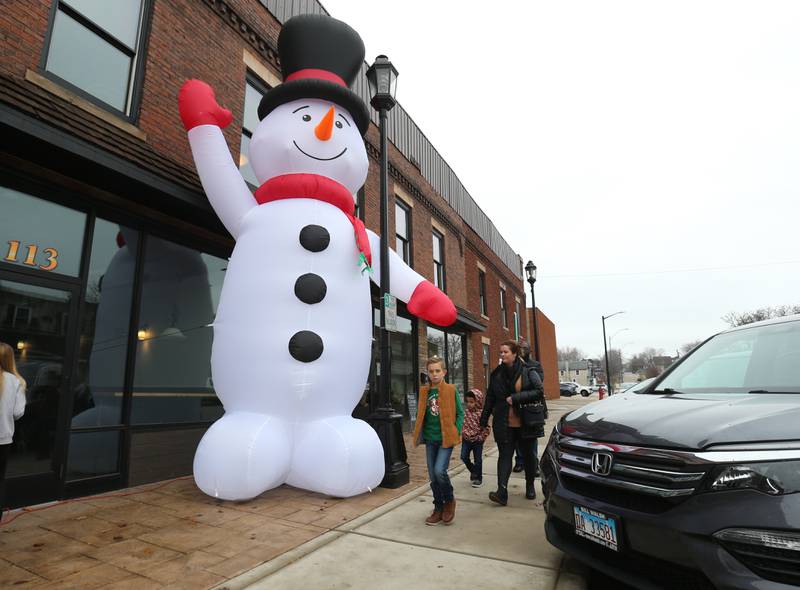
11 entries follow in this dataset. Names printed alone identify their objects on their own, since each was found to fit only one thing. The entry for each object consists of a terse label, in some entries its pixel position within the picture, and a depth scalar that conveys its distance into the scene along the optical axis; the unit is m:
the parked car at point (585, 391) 47.47
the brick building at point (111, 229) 4.63
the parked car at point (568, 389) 50.60
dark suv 1.96
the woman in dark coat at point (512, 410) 5.01
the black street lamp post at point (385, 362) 5.71
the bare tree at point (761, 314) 49.84
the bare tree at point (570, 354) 137.30
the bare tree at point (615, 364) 94.38
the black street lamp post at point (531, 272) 16.48
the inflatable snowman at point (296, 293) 4.81
